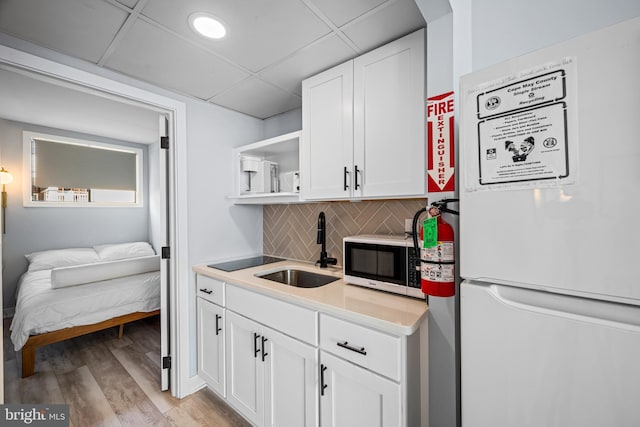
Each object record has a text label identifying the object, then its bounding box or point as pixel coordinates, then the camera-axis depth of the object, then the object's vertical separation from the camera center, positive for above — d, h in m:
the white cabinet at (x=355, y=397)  1.02 -0.78
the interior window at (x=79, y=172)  3.63 +0.67
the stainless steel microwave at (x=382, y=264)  1.30 -0.28
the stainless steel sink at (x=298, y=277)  1.88 -0.49
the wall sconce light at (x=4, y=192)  3.16 +0.31
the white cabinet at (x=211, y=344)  1.82 -0.94
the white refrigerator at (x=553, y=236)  0.57 -0.07
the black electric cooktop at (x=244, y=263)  2.02 -0.41
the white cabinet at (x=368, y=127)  1.31 +0.48
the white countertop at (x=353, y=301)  1.04 -0.43
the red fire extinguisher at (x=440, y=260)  0.95 -0.18
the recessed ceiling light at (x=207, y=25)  1.26 +0.94
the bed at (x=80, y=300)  2.21 -0.79
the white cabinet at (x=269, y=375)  1.31 -0.91
